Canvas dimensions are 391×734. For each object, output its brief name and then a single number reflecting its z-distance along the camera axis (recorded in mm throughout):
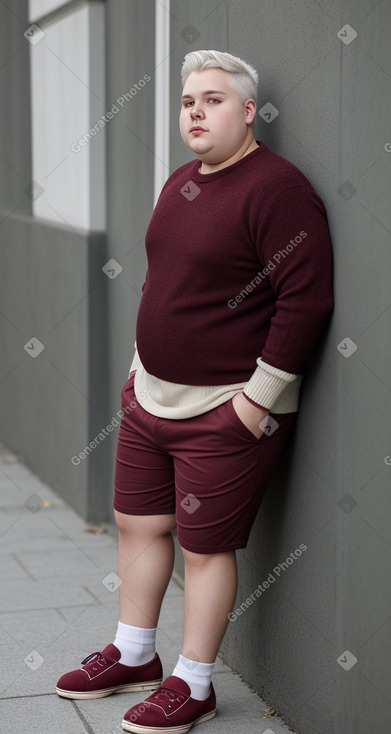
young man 3203
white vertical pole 4922
